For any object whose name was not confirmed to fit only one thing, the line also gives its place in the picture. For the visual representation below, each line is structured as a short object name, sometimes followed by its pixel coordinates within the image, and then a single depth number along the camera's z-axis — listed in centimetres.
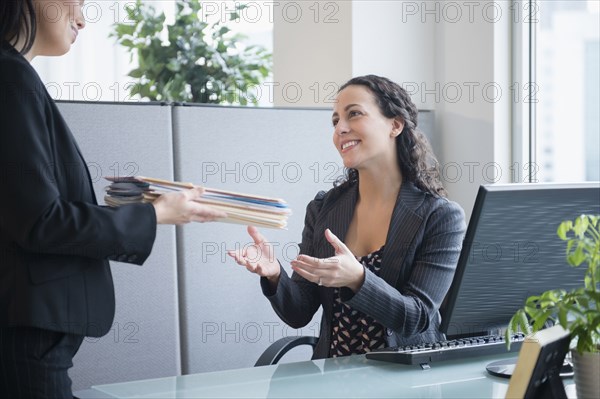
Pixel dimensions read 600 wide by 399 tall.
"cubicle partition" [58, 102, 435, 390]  271
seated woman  210
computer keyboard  188
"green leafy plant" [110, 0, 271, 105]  472
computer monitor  166
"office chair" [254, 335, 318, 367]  233
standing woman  147
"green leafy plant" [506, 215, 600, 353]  131
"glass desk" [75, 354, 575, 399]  166
